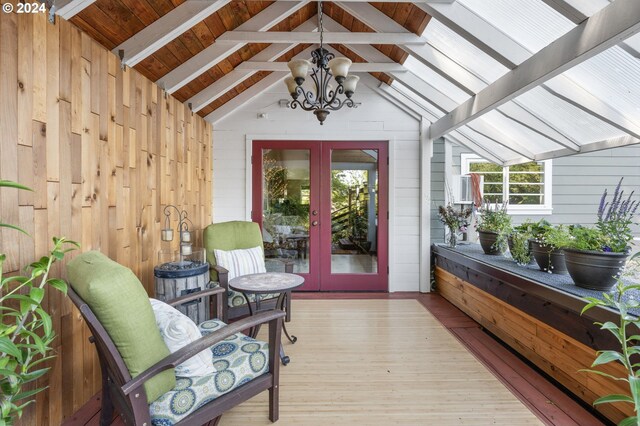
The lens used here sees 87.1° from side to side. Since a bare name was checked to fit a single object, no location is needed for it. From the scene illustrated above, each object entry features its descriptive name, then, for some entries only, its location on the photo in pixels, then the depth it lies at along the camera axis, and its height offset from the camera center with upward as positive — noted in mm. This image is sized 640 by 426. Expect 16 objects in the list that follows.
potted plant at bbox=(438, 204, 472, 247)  4549 -180
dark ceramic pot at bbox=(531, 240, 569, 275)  2883 -456
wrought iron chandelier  2547 +1031
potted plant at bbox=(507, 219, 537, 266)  3193 -358
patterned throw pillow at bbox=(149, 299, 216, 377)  1639 -637
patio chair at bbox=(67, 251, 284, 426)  1411 -692
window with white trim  5238 +338
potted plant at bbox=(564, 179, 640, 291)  2244 -300
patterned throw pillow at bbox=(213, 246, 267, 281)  3592 -584
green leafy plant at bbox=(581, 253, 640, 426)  1158 -558
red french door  4832 -22
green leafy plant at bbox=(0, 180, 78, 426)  1097 -447
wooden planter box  2055 -936
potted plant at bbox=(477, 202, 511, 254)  3682 -258
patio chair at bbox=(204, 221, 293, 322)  3146 -468
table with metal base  2736 -658
